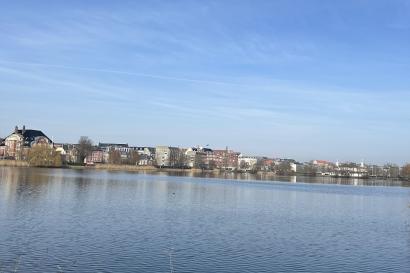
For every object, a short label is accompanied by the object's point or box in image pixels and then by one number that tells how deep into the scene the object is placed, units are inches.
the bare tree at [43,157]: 5504.9
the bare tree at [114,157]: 7429.6
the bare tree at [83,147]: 7012.8
